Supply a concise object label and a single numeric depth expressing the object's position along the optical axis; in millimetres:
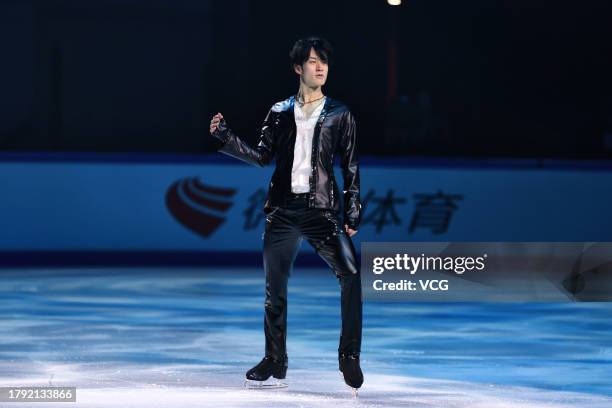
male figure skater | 15375
